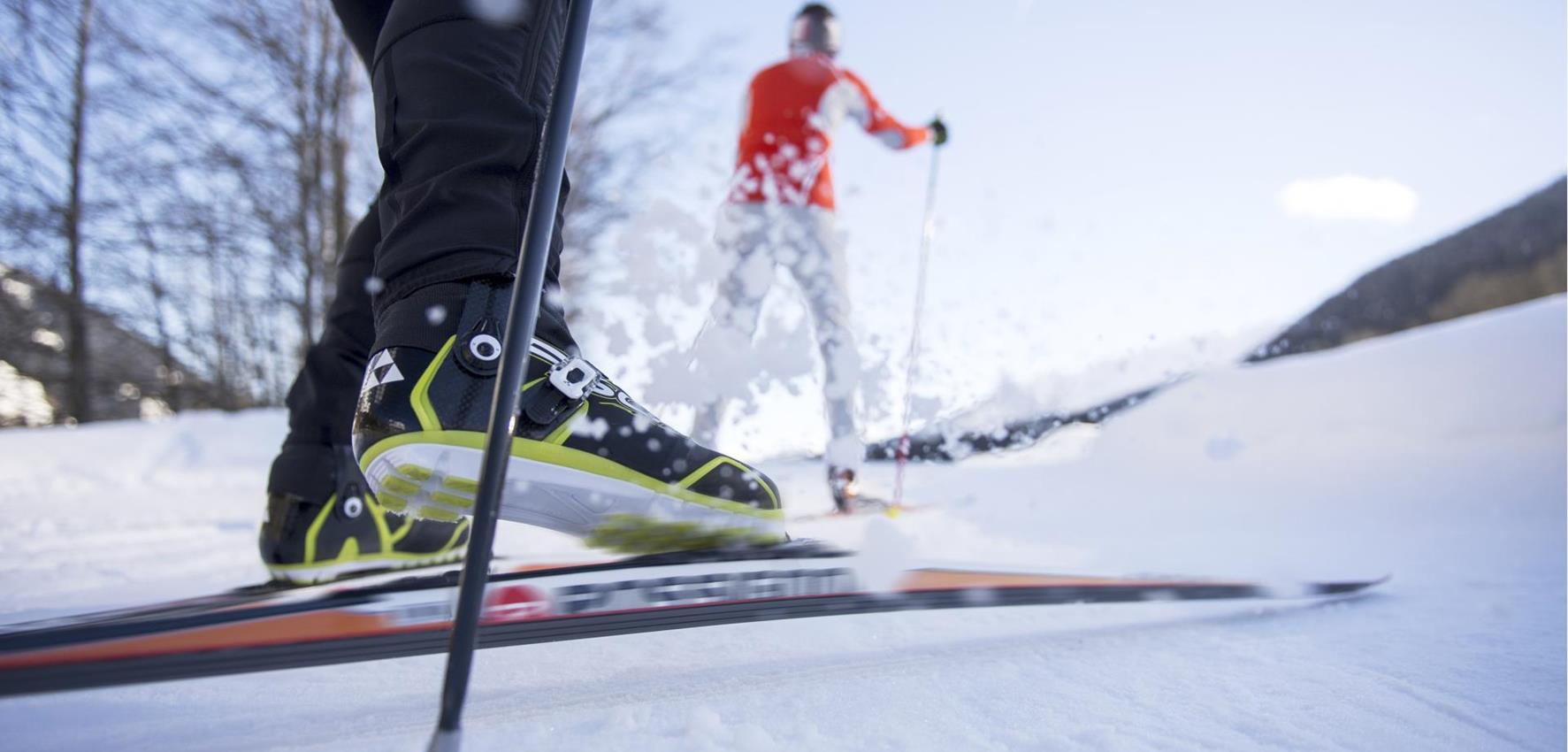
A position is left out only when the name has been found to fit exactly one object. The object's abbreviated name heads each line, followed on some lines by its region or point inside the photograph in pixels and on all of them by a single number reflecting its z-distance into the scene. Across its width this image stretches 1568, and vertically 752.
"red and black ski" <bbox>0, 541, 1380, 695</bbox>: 0.53
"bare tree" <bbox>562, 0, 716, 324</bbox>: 6.49
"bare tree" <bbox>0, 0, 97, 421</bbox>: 4.13
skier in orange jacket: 2.22
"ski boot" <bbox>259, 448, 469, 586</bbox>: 1.02
